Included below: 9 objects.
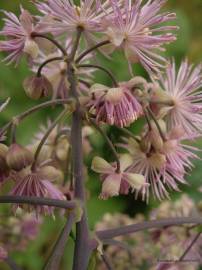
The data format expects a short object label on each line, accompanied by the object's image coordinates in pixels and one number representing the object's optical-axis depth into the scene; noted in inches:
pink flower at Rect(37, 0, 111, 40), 9.5
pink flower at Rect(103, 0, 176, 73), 9.4
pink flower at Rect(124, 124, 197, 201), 9.9
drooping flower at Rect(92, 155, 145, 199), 9.6
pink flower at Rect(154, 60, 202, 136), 10.2
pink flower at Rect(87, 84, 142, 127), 9.2
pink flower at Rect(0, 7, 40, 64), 9.6
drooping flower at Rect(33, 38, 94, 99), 10.3
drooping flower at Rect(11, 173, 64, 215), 9.6
